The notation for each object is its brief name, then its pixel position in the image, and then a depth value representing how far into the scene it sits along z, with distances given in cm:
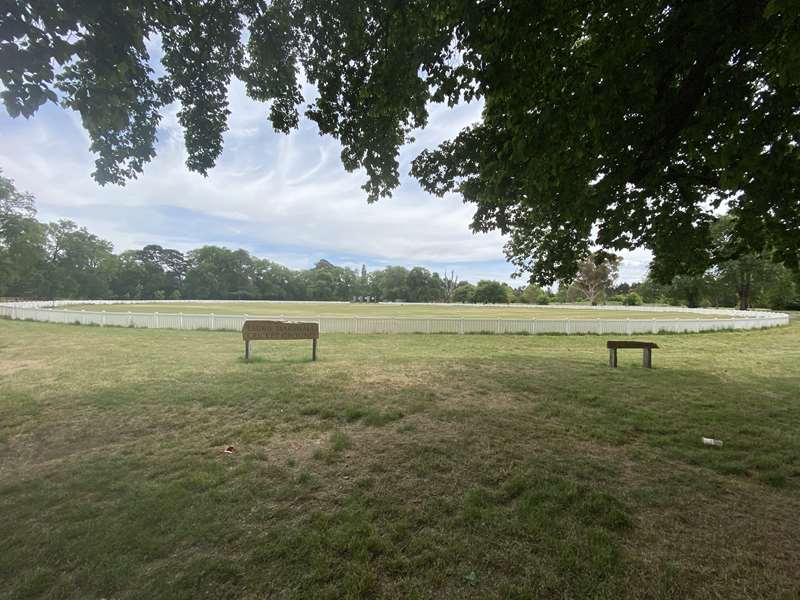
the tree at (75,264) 5291
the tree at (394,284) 7956
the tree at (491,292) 6931
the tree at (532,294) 6490
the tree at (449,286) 8169
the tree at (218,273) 7281
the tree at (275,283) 7806
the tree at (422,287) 7875
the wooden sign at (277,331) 827
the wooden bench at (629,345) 822
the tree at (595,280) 5969
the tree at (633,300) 5325
